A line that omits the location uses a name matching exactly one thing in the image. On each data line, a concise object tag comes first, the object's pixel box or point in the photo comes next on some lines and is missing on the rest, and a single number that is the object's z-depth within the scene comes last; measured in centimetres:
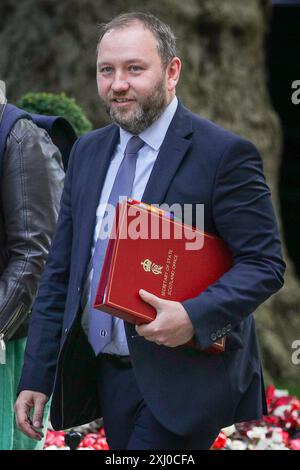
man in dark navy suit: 665
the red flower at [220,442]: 1109
